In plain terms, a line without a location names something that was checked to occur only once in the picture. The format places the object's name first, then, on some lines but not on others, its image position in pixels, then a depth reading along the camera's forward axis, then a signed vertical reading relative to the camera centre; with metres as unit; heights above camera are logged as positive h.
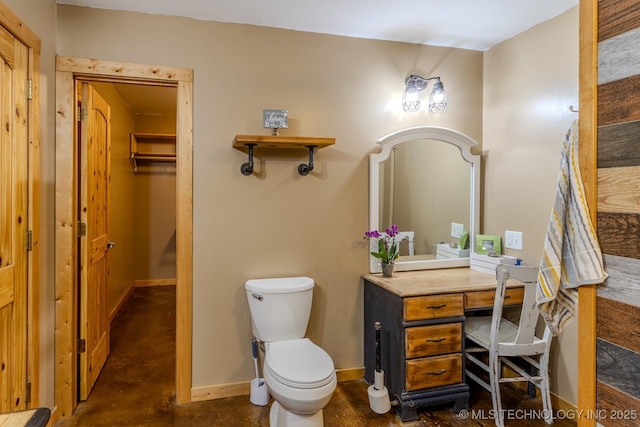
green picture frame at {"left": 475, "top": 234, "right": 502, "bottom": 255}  2.74 -0.24
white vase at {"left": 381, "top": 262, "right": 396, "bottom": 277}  2.59 -0.41
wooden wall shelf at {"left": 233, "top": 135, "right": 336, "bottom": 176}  2.25 +0.41
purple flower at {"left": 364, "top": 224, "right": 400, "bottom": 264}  2.60 -0.25
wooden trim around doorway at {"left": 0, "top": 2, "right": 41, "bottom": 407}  1.82 -0.07
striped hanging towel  1.01 -0.11
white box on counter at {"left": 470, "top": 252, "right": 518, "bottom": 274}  2.57 -0.36
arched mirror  2.71 +0.12
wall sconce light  2.69 +0.84
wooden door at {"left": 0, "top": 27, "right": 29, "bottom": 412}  1.60 -0.07
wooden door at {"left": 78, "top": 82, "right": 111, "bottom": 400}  2.36 -0.18
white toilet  1.83 -0.81
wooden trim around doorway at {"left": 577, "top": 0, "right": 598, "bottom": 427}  0.99 +0.13
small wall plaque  2.41 +0.57
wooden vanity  2.18 -0.76
